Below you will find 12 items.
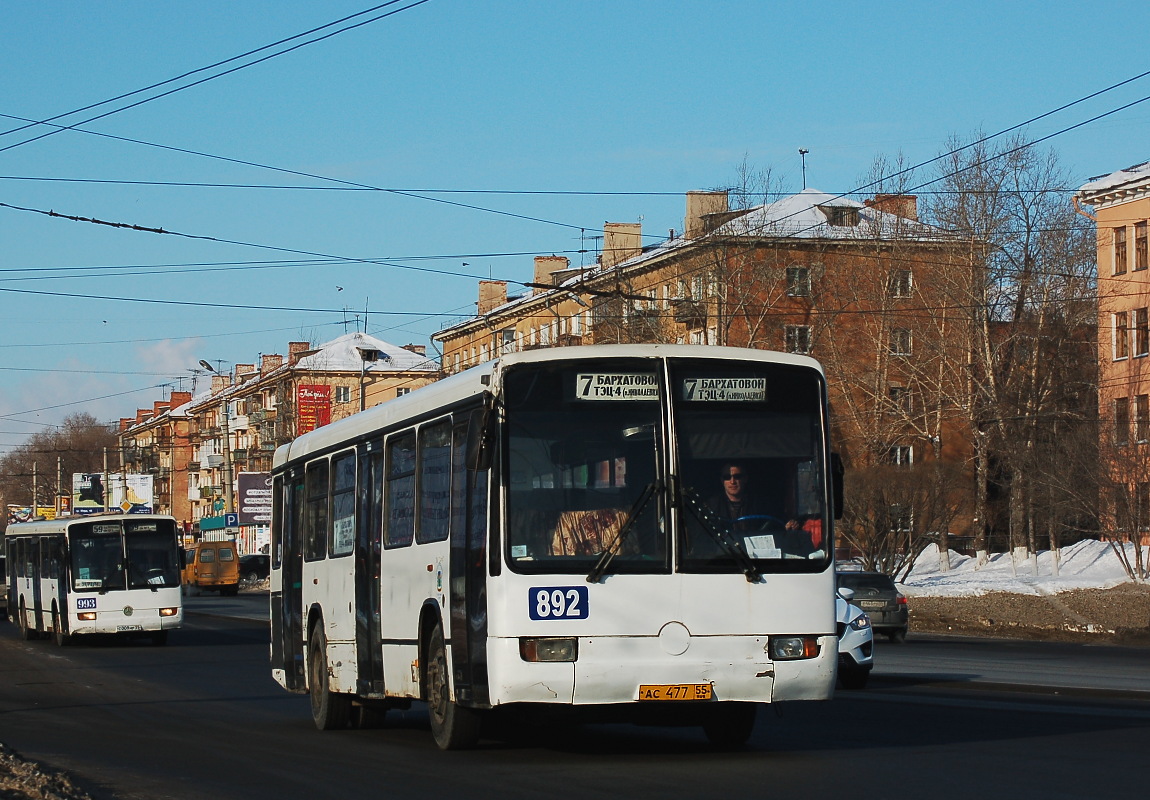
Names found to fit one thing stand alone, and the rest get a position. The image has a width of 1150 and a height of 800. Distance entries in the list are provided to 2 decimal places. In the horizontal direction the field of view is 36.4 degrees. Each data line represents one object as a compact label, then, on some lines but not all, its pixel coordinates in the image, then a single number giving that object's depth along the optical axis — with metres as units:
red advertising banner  70.44
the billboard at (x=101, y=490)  98.12
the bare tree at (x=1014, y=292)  58.94
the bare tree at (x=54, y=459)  141.12
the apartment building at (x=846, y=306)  61.25
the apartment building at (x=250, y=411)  111.38
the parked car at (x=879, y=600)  32.09
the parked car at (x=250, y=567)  83.88
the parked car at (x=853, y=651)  20.45
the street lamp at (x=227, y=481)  77.62
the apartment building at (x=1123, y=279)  58.41
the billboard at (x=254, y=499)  76.26
